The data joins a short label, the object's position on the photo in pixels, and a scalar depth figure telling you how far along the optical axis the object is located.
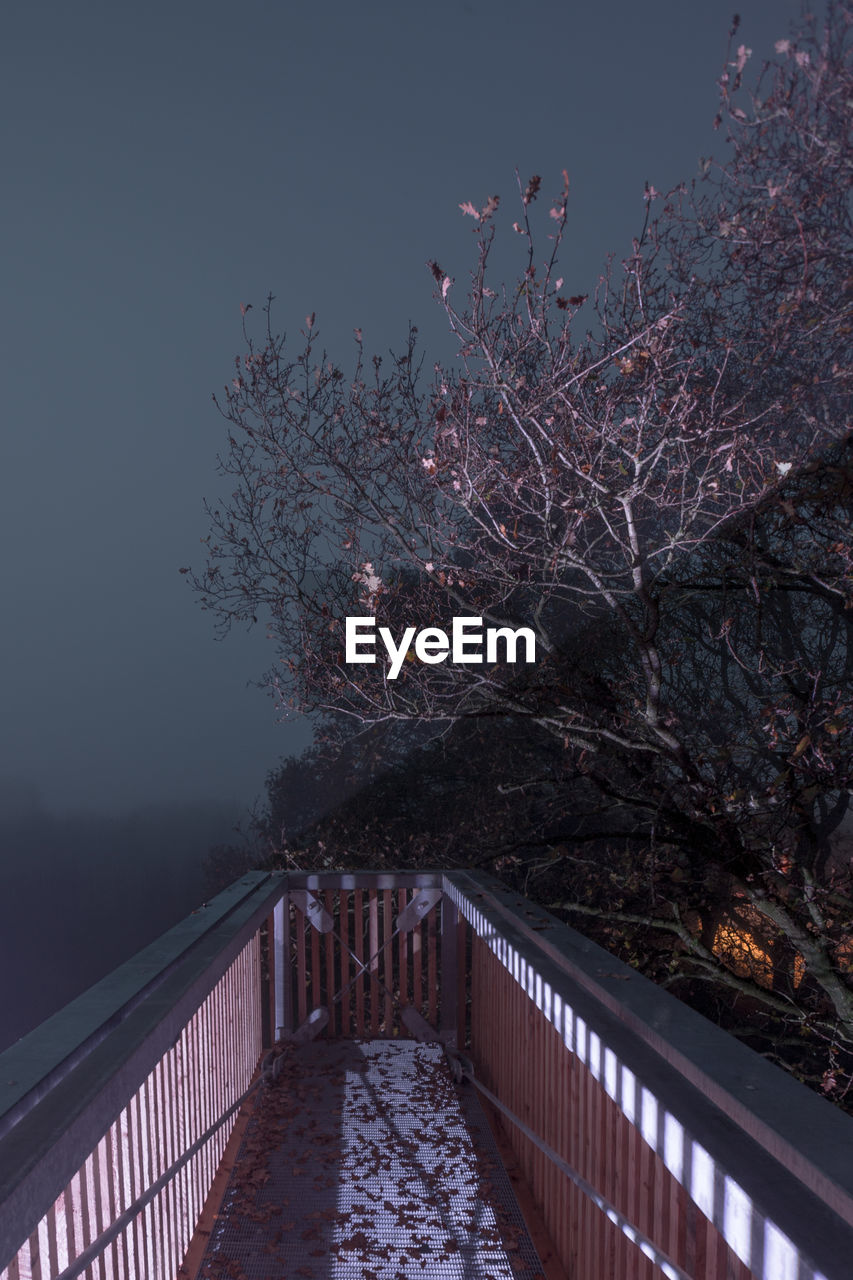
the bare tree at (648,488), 4.78
